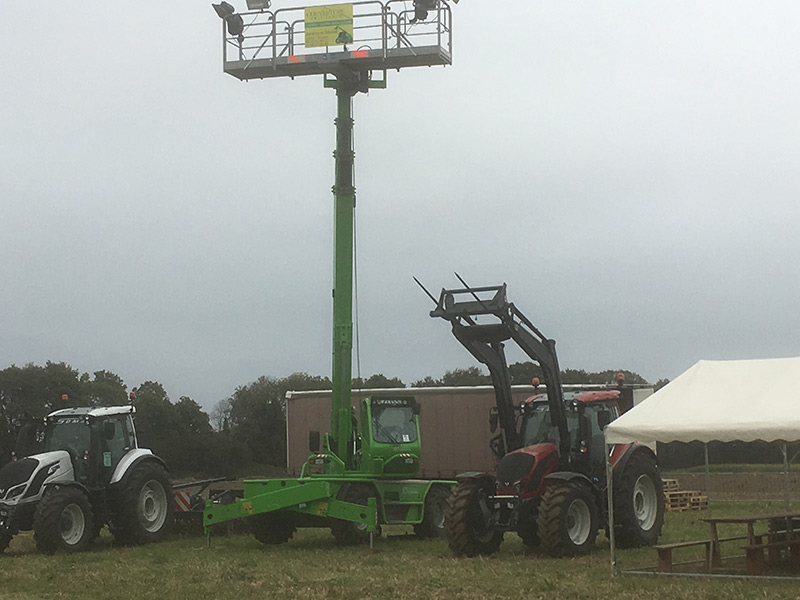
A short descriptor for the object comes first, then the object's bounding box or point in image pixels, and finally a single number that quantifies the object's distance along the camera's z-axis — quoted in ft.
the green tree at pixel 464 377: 186.32
